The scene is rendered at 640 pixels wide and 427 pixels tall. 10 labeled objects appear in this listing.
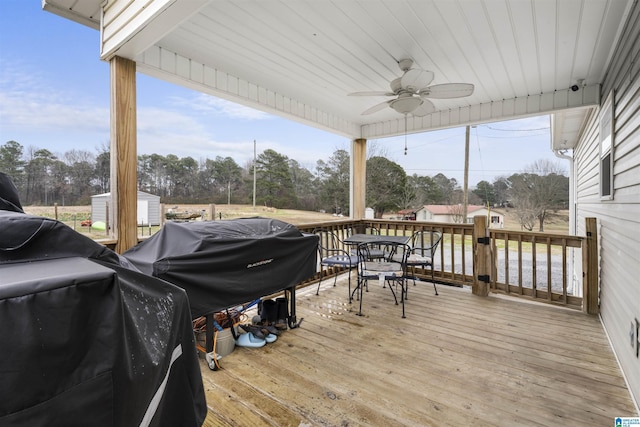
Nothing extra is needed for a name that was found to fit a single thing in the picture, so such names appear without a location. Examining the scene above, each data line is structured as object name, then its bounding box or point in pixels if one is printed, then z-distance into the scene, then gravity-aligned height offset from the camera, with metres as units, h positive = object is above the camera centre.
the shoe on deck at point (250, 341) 2.76 -1.20
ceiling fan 3.02 +1.26
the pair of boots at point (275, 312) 3.10 -1.05
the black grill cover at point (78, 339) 0.56 -0.28
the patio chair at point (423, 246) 4.22 -0.57
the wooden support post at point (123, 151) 2.63 +0.54
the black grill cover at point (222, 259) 2.06 -0.35
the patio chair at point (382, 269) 3.52 -0.70
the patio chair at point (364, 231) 5.69 -0.39
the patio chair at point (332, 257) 4.15 -0.67
